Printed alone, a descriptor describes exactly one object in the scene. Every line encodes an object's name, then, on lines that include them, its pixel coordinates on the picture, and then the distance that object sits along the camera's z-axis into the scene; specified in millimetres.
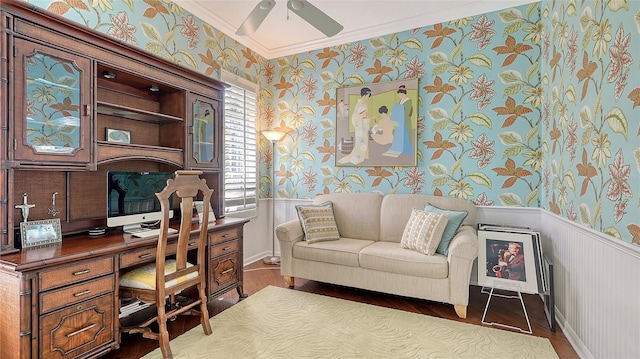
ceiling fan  2270
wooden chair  2029
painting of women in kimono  3682
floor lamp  4096
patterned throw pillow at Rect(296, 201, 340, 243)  3361
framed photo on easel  2551
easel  2430
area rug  2135
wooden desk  1608
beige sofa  2688
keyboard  2314
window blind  3785
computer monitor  2371
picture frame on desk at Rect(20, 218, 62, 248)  1870
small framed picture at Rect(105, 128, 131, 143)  2535
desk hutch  1672
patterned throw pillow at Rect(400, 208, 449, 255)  2871
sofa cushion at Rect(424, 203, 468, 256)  2930
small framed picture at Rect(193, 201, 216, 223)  3006
